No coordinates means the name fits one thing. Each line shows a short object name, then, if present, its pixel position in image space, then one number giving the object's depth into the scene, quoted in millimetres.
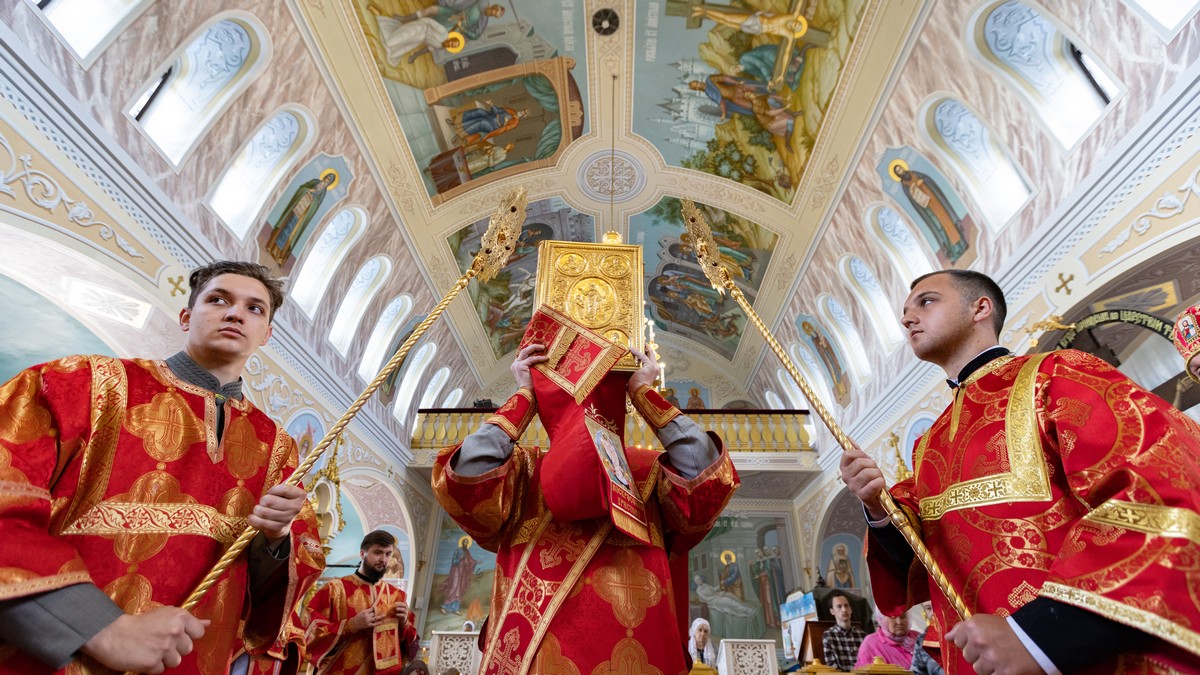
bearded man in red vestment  5129
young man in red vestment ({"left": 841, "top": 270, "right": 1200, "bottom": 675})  1223
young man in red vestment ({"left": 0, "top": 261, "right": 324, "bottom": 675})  1310
